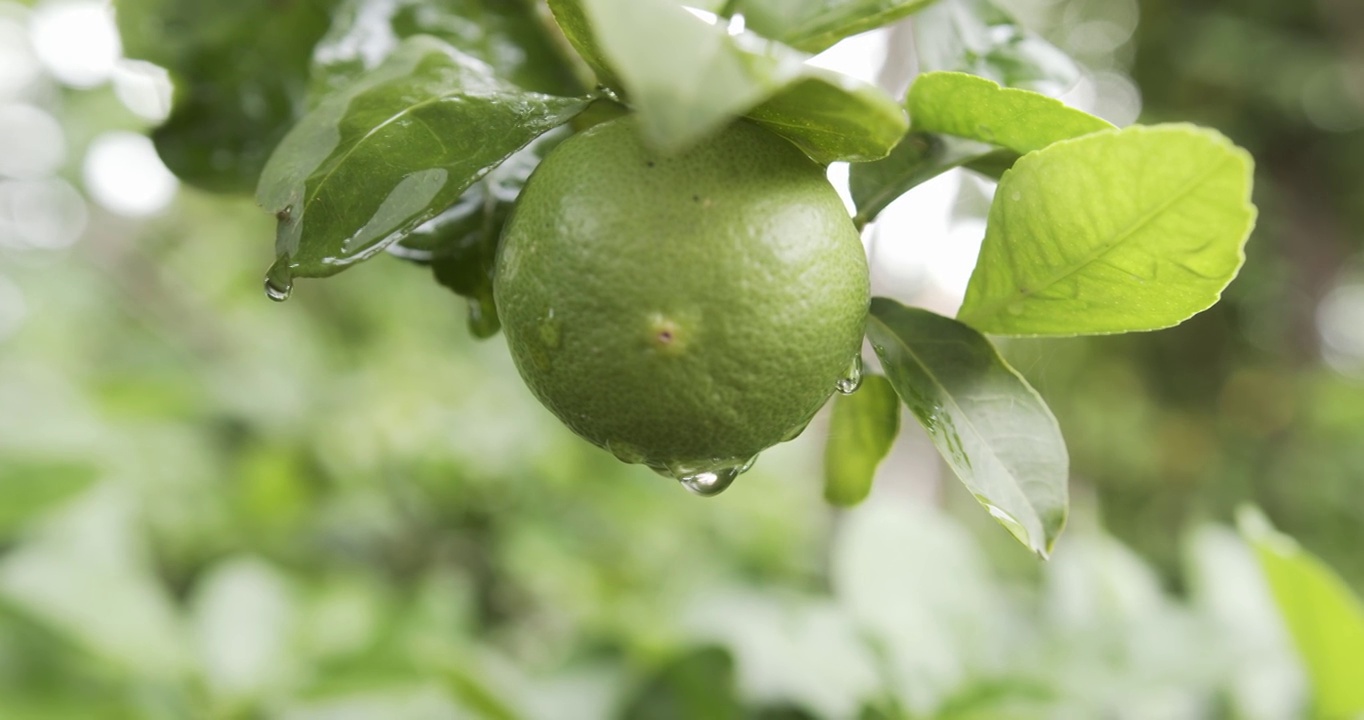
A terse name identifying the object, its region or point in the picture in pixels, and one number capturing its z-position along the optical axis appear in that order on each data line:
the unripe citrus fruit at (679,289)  0.41
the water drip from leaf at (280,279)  0.42
